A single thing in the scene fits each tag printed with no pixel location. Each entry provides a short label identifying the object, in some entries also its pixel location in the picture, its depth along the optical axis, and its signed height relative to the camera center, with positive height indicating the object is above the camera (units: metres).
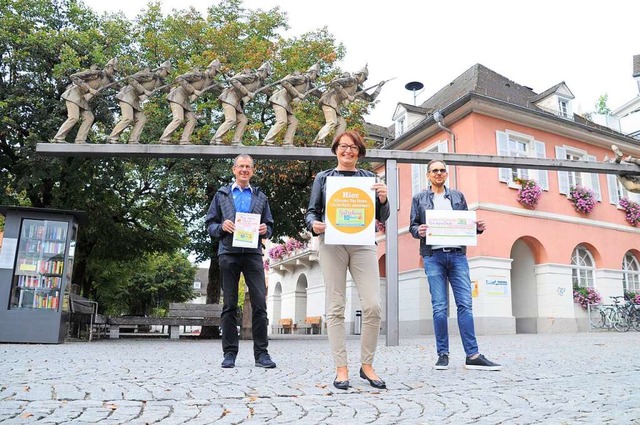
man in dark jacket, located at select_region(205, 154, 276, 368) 6.19 +0.68
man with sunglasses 5.90 +0.49
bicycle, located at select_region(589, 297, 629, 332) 21.66 +0.50
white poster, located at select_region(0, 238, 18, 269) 11.64 +1.32
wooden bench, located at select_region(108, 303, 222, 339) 16.78 +0.14
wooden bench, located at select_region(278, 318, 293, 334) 34.87 -0.07
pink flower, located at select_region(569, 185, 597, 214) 23.73 +5.26
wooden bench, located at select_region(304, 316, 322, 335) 31.17 +0.02
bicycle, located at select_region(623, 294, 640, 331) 21.80 +0.59
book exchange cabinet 11.55 +0.94
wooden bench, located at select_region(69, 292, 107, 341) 13.78 +0.14
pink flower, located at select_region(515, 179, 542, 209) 22.23 +5.12
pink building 21.42 +4.53
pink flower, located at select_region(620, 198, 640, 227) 25.66 +5.17
